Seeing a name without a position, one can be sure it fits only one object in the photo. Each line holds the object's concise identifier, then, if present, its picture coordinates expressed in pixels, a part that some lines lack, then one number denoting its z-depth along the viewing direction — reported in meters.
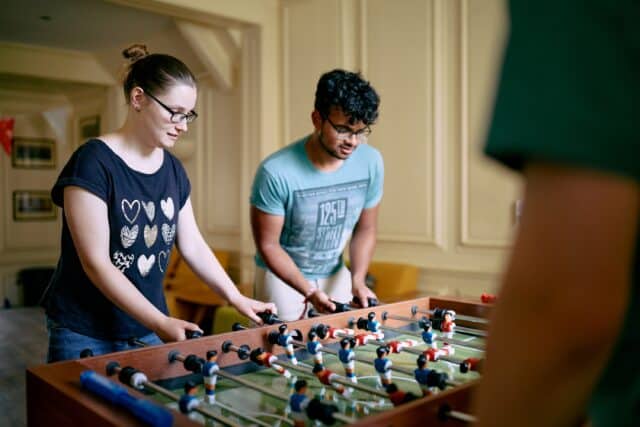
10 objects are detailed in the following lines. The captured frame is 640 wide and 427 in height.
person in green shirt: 0.49
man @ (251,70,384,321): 2.30
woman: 1.53
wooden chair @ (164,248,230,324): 4.97
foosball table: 1.02
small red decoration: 7.28
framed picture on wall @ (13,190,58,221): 7.78
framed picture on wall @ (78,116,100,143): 7.63
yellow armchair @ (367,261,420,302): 3.88
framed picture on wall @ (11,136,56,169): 7.79
